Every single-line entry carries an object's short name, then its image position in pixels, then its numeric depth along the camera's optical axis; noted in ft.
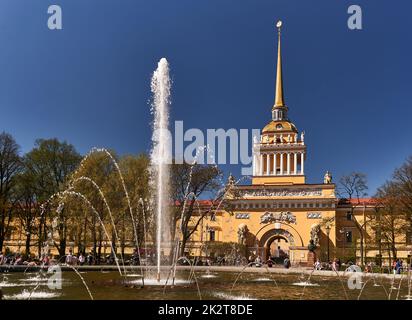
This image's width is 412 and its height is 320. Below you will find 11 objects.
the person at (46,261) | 118.16
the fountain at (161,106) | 86.79
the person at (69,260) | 121.70
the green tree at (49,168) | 142.61
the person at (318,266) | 115.58
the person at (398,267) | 102.24
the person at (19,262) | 110.54
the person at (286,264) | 126.48
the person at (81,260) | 122.52
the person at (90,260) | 131.17
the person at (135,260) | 129.87
